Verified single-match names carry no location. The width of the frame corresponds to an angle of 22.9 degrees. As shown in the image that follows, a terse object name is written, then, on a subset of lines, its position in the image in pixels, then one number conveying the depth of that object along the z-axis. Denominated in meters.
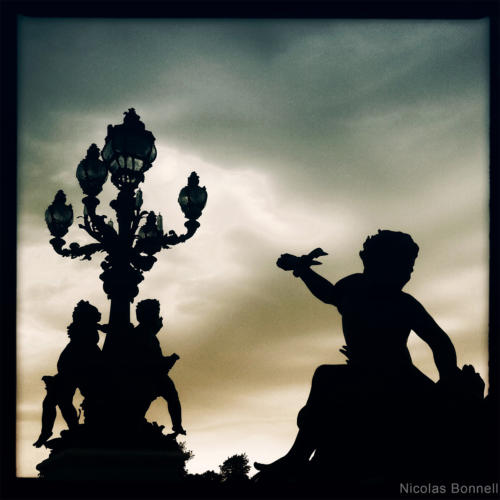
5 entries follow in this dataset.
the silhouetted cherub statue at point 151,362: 13.22
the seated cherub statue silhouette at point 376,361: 11.09
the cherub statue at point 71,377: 13.30
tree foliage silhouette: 32.67
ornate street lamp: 13.29
